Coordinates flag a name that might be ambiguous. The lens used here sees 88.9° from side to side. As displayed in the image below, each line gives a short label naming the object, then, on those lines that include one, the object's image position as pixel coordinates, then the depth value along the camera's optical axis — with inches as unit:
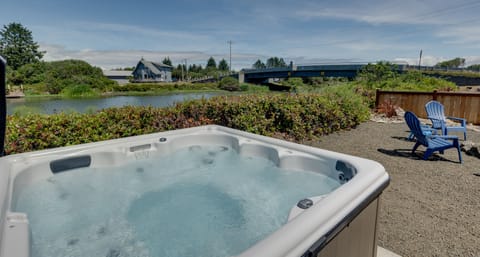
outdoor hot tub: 51.3
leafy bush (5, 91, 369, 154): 112.9
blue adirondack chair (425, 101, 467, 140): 190.1
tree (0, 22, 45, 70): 1014.9
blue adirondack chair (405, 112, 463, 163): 140.8
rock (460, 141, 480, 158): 154.4
